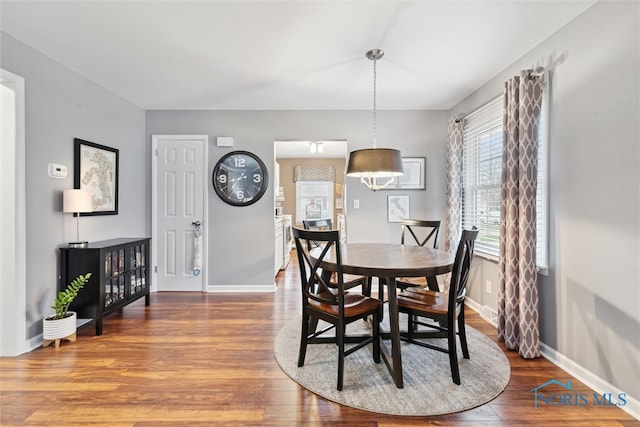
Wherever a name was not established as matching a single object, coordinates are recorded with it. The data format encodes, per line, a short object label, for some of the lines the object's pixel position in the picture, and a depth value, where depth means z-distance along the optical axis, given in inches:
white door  151.8
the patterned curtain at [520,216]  84.5
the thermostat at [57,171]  98.0
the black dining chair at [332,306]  69.6
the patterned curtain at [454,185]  135.2
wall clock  151.7
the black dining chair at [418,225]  100.4
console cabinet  100.9
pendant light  85.0
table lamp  98.1
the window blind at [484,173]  112.2
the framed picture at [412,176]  150.4
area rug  65.6
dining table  69.7
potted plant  90.8
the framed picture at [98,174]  108.8
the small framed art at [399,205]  152.1
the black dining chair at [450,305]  71.0
